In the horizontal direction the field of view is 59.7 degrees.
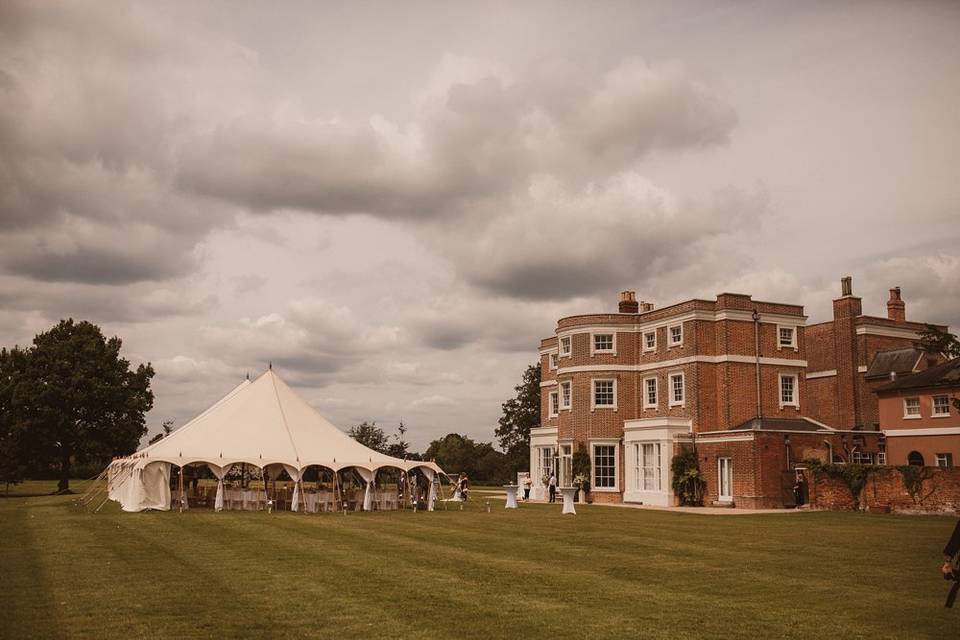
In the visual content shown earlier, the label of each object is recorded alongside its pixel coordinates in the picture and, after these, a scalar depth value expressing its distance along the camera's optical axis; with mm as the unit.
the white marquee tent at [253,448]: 26062
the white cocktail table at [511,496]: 31031
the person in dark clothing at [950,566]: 7563
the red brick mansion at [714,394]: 31969
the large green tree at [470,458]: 66812
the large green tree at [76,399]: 40344
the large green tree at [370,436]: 66000
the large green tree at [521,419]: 65625
